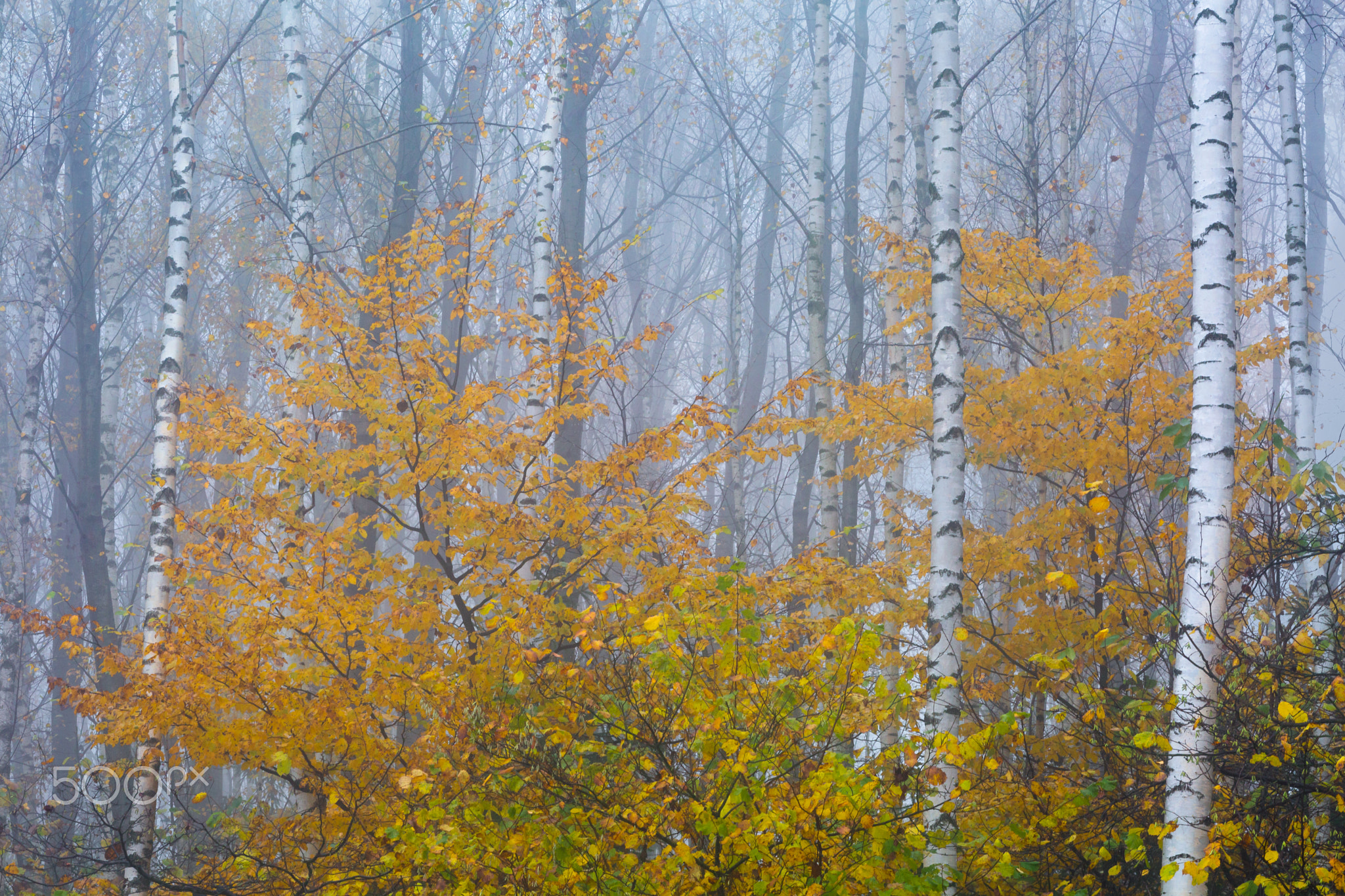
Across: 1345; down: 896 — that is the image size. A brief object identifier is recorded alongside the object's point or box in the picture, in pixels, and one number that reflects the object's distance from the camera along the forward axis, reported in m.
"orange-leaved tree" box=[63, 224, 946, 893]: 8.54
